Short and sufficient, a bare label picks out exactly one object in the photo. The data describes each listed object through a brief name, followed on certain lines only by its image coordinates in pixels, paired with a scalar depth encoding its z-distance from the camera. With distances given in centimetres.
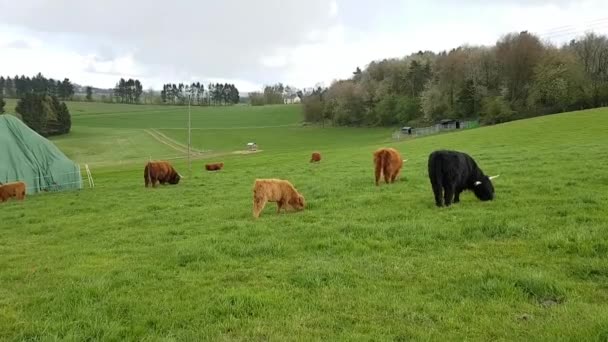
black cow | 1259
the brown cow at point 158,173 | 2500
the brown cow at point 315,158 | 3642
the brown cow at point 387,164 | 1808
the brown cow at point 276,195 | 1323
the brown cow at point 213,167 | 3794
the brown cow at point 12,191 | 2341
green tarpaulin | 2762
